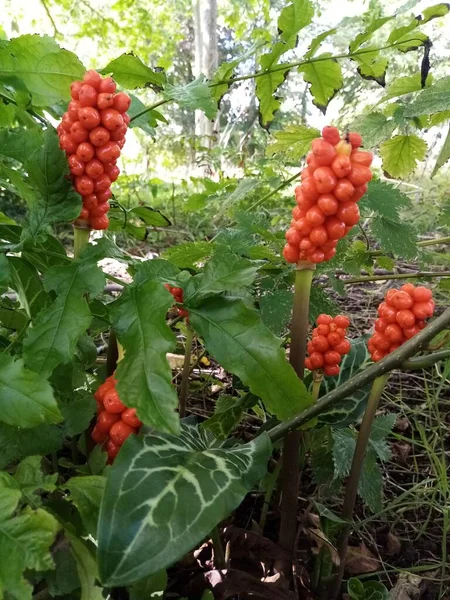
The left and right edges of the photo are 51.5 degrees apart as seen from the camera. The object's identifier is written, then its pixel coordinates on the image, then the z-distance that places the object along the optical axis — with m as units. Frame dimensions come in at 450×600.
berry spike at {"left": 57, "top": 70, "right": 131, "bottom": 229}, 0.26
